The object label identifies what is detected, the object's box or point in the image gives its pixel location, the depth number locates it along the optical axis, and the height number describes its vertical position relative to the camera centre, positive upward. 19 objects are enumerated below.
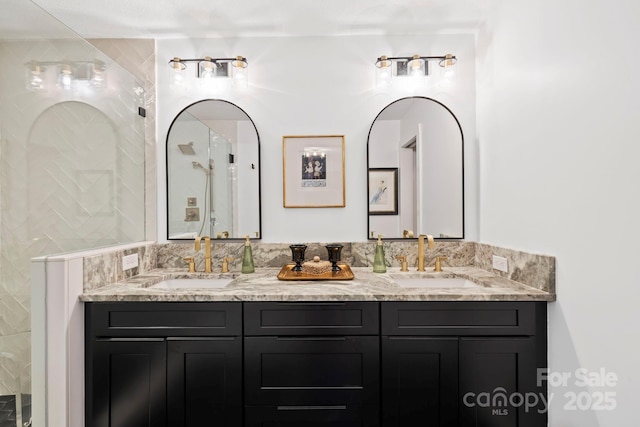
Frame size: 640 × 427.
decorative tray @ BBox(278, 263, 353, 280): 1.79 -0.36
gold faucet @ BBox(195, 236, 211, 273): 2.06 -0.27
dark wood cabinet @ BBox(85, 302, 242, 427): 1.51 -0.73
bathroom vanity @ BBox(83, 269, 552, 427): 1.49 -0.69
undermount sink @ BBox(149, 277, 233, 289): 1.96 -0.44
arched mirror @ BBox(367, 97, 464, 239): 2.12 +0.27
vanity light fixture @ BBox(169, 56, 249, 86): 2.10 +0.98
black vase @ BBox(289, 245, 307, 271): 1.95 -0.25
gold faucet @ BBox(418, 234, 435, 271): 2.04 -0.25
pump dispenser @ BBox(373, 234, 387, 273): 1.98 -0.31
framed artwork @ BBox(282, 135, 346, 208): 2.16 +0.28
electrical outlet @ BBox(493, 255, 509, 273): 1.78 -0.30
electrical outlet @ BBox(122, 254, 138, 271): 1.87 -0.29
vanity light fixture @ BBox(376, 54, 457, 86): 2.08 +0.98
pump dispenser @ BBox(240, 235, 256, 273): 2.01 -0.30
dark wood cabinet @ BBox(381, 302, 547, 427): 1.48 -0.75
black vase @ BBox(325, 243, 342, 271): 1.97 -0.25
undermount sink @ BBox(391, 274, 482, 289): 1.93 -0.42
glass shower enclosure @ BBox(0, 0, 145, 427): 1.59 +0.31
